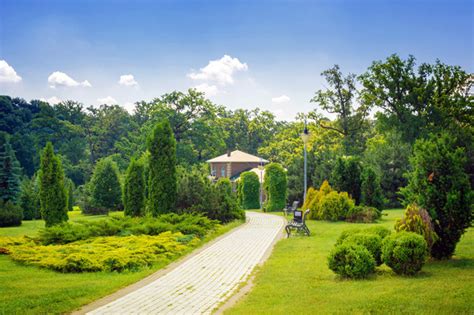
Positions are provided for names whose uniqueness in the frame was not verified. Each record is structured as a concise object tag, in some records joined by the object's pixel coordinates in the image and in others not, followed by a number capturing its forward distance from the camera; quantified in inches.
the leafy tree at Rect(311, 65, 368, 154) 1820.9
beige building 2359.7
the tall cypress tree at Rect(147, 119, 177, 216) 795.4
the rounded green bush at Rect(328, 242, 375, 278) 340.2
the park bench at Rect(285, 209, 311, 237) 645.9
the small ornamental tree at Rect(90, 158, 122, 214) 1398.9
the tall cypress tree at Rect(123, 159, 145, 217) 996.6
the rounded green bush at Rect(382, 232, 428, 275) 337.4
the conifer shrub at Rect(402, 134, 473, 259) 397.7
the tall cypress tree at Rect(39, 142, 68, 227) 780.6
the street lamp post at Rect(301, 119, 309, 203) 894.1
